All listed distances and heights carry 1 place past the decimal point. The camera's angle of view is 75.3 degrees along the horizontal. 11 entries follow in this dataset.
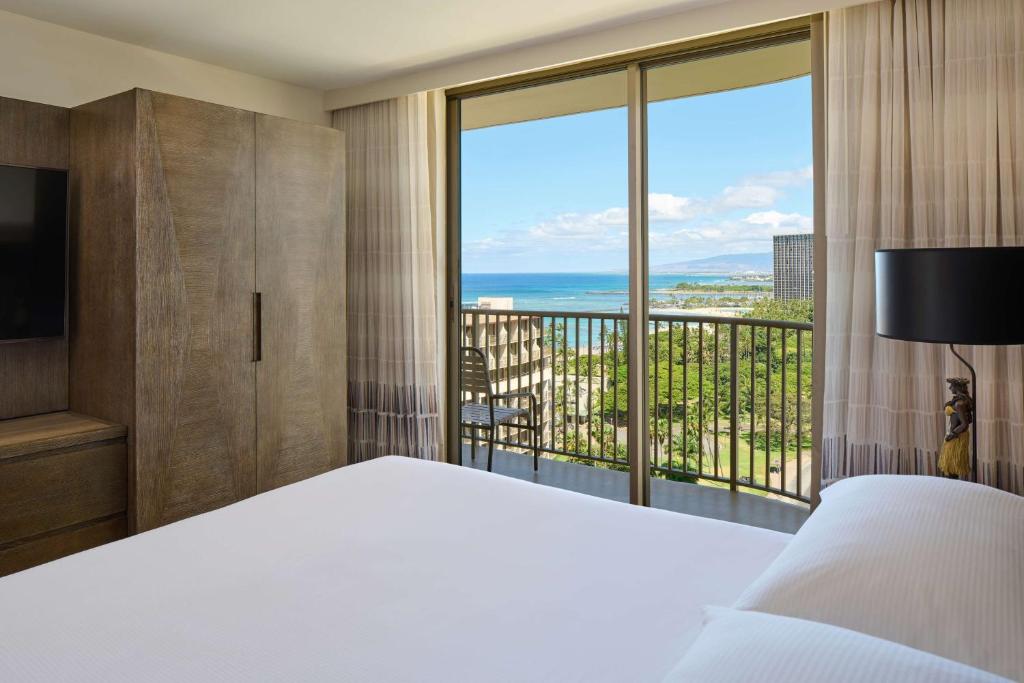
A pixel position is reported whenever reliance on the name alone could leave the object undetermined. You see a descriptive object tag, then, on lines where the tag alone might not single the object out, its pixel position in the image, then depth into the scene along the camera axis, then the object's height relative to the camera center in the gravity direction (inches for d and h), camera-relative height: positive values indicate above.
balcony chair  161.2 -19.8
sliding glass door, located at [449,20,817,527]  124.7 +11.2
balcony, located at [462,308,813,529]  137.6 -18.7
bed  45.7 -22.3
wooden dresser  102.4 -26.0
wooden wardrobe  114.5 +6.3
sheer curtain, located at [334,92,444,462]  157.6 +13.7
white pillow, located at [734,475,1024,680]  41.5 -17.7
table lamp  70.4 +2.8
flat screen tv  112.3 +13.1
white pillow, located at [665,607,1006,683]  32.8 -17.5
